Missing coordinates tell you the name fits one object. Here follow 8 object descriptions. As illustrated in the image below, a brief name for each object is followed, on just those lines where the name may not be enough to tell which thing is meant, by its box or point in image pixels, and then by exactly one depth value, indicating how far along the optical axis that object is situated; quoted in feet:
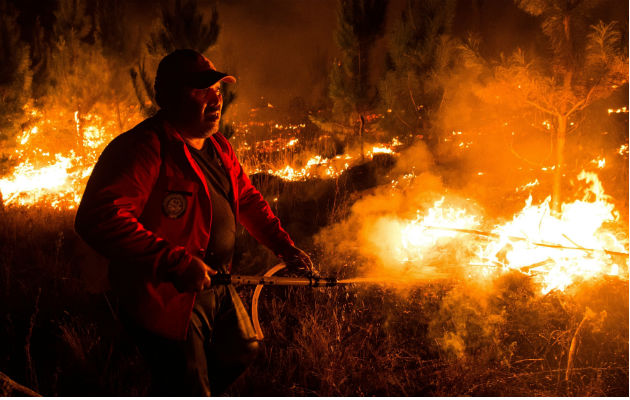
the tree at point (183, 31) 25.38
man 6.68
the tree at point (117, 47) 43.89
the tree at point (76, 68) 39.60
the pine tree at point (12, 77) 30.81
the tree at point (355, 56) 40.69
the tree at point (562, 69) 15.56
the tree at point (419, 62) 34.06
